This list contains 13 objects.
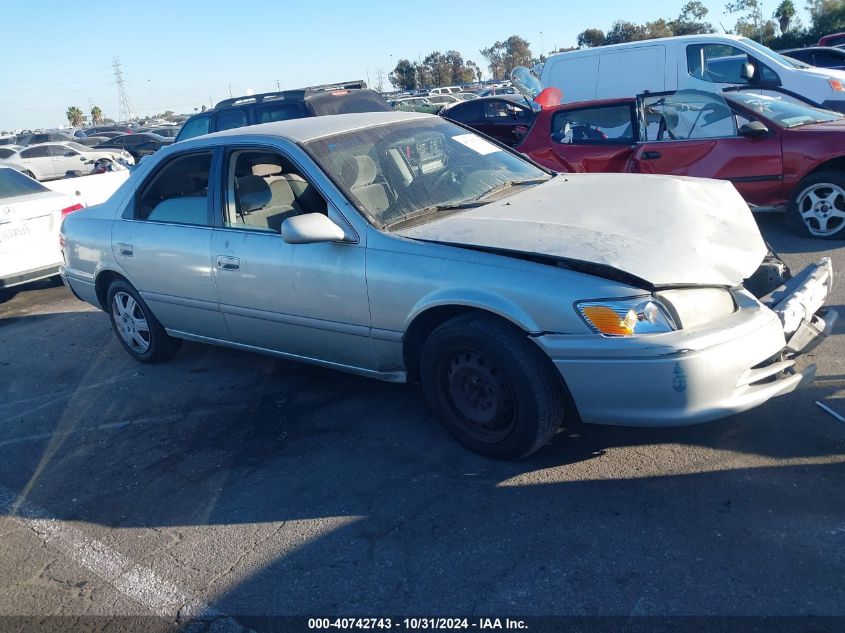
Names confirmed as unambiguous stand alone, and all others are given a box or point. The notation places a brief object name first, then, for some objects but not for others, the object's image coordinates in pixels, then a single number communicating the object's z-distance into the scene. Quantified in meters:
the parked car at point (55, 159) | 22.78
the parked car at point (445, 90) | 43.14
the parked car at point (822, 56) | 16.86
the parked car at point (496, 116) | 13.22
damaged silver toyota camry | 3.18
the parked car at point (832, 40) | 23.26
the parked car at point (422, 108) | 18.10
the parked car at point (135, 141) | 25.60
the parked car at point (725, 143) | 6.80
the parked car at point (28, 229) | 7.63
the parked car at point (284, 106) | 9.84
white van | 10.88
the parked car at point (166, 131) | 31.69
